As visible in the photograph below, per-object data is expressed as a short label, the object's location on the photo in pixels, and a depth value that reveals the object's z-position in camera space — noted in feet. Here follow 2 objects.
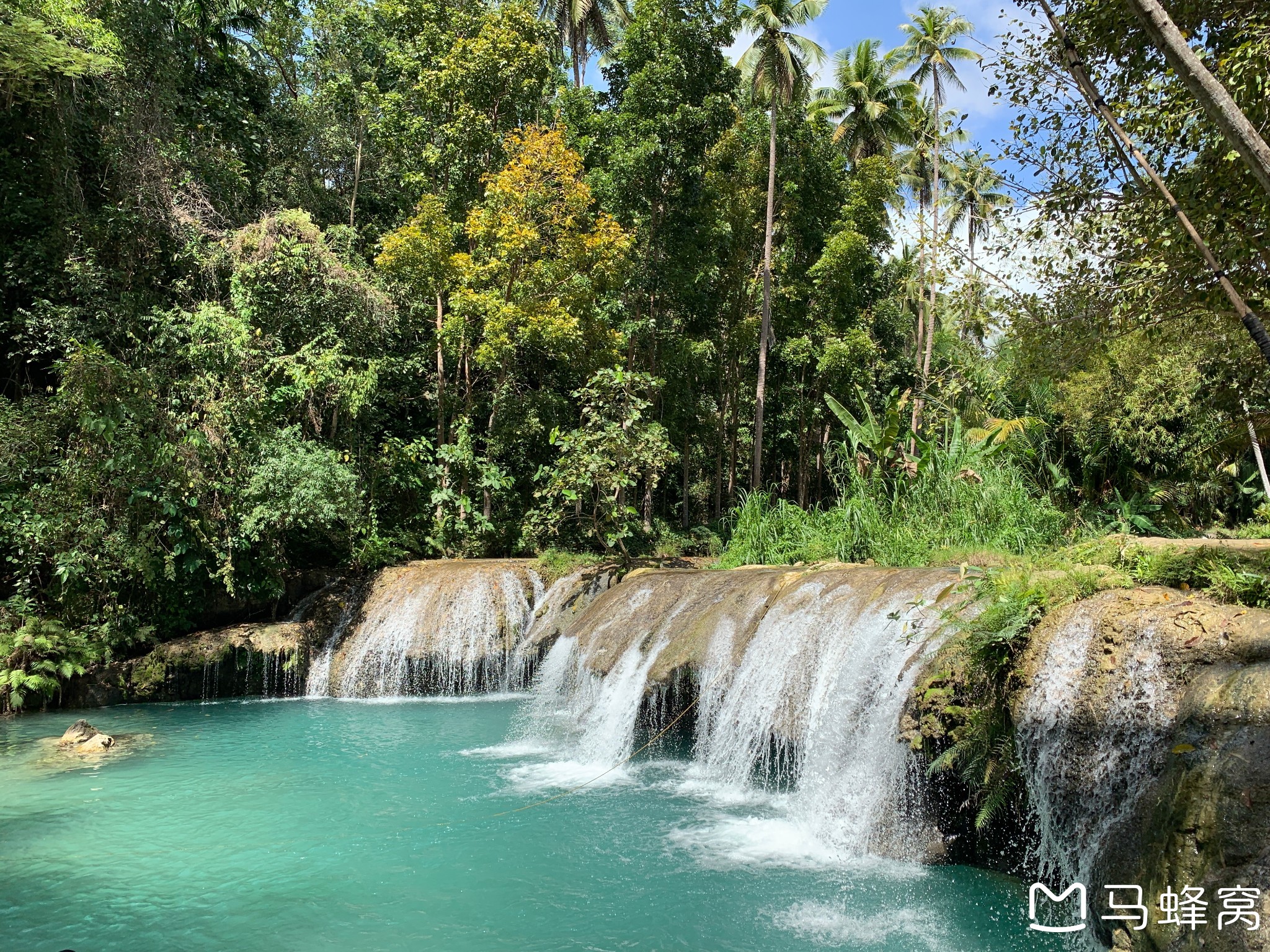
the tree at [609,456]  41.98
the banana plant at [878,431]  38.70
